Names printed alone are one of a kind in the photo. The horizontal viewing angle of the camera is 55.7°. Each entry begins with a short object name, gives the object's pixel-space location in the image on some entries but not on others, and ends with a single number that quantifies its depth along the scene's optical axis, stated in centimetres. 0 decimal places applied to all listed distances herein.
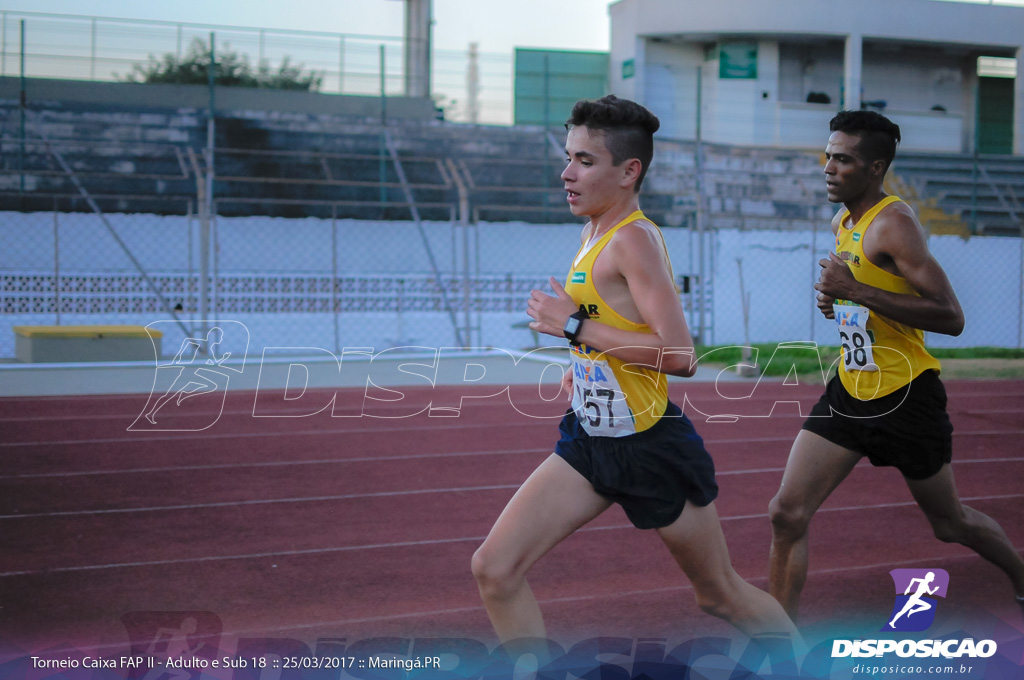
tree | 1969
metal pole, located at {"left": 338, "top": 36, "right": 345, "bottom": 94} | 2028
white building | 2719
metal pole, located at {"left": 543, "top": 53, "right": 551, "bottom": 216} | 1961
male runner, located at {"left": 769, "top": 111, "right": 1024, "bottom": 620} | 328
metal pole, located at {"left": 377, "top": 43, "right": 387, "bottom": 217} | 1809
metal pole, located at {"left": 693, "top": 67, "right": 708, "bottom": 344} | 1519
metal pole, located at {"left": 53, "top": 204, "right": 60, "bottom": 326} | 1311
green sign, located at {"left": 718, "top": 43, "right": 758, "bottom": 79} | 2814
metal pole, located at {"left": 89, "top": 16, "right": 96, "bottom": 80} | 1920
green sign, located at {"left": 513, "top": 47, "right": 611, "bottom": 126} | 2114
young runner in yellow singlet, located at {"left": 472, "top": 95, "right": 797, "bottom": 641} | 260
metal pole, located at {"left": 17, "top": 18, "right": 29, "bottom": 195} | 1589
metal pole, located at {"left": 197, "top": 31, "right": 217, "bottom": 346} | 1317
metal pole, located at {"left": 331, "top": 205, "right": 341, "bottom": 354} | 1373
